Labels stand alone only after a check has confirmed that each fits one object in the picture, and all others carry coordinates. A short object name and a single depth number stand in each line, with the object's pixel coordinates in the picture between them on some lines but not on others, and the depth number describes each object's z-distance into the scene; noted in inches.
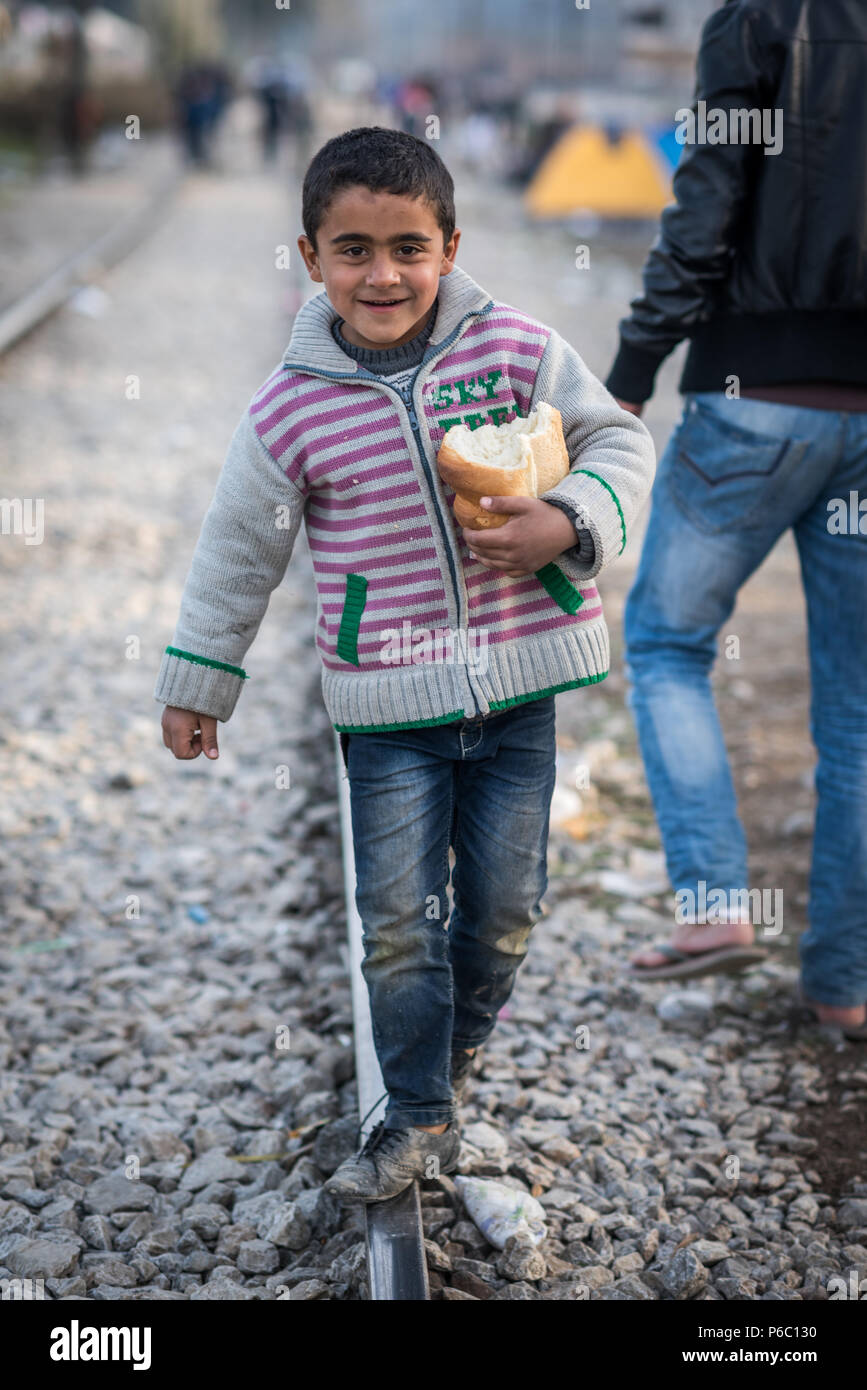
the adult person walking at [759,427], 116.6
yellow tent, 781.3
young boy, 92.5
